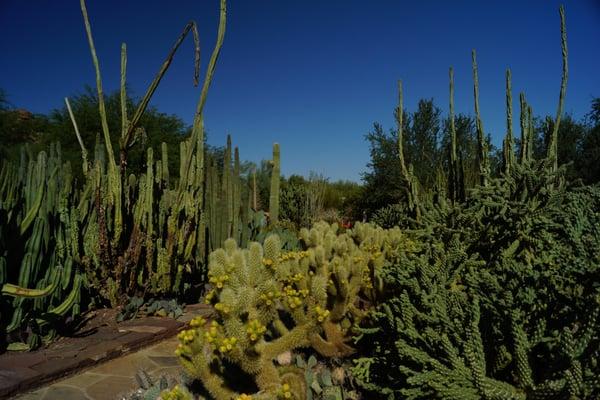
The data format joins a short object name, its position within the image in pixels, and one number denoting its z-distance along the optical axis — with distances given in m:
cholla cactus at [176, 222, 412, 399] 1.85
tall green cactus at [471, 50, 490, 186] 4.05
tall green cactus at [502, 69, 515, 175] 4.10
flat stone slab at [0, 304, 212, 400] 2.51
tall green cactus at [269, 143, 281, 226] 5.75
